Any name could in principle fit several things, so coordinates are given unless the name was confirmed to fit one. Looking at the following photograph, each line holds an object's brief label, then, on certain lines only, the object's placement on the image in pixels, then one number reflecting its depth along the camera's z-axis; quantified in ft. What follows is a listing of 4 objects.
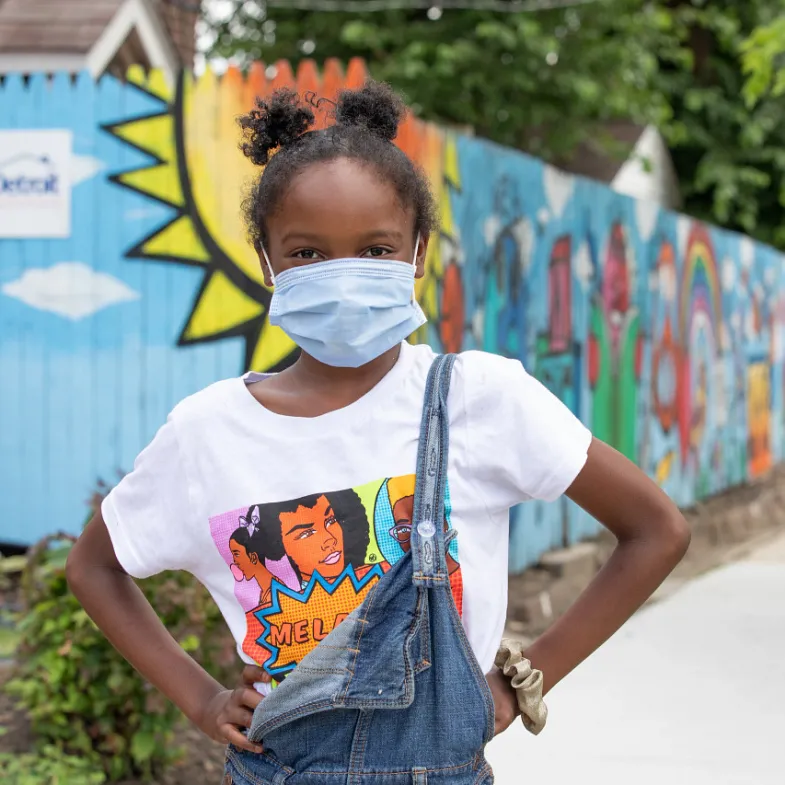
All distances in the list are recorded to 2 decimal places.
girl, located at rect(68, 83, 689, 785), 5.49
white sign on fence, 18.28
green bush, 11.58
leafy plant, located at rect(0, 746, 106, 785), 11.07
